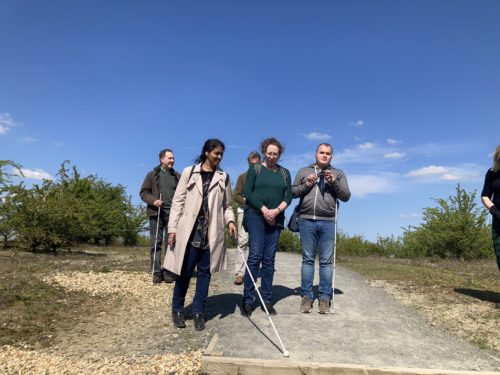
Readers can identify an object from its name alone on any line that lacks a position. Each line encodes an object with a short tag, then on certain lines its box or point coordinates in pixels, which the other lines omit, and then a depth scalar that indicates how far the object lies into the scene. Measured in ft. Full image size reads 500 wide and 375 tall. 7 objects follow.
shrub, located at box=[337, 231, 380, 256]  64.95
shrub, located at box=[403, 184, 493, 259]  57.98
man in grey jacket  18.86
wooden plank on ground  11.95
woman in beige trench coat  16.67
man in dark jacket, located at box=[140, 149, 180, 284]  25.05
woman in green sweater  18.13
